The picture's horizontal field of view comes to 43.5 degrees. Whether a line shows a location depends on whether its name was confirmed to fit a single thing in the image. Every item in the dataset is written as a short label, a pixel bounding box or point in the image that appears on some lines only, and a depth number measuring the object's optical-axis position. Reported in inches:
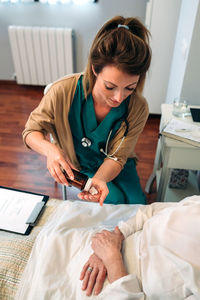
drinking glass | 59.9
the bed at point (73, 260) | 29.3
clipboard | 41.2
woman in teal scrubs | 37.8
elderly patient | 28.9
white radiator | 113.5
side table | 51.3
